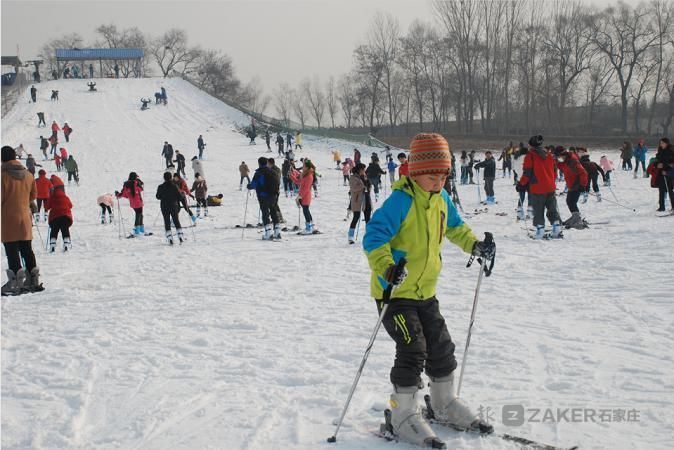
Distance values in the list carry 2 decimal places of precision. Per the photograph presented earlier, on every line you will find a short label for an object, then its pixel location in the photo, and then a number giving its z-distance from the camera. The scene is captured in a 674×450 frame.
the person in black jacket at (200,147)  32.25
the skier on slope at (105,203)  15.44
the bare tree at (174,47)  80.27
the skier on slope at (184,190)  12.59
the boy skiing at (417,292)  3.38
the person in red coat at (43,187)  14.86
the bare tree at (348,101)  66.43
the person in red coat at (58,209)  10.73
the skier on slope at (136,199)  13.77
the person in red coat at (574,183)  11.33
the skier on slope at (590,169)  14.58
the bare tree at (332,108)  86.00
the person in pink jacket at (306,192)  12.68
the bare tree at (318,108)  87.75
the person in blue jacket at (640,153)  21.74
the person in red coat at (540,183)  10.24
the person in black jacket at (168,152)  28.97
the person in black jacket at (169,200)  11.90
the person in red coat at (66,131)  34.84
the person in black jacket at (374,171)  17.41
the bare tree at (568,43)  49.31
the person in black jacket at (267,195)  11.90
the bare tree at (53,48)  77.18
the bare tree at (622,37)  48.22
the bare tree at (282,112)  93.69
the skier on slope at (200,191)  16.86
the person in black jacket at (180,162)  25.84
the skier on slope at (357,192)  11.34
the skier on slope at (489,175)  16.97
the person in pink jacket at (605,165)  18.83
